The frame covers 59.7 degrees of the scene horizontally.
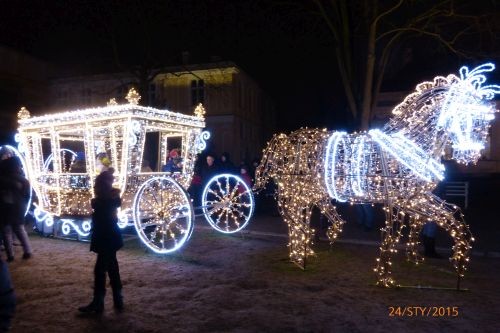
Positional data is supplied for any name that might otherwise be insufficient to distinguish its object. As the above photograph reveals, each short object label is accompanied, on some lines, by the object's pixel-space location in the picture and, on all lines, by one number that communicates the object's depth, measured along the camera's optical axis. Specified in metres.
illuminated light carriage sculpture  8.08
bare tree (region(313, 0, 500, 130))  13.36
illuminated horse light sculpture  6.16
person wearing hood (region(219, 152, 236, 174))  12.67
